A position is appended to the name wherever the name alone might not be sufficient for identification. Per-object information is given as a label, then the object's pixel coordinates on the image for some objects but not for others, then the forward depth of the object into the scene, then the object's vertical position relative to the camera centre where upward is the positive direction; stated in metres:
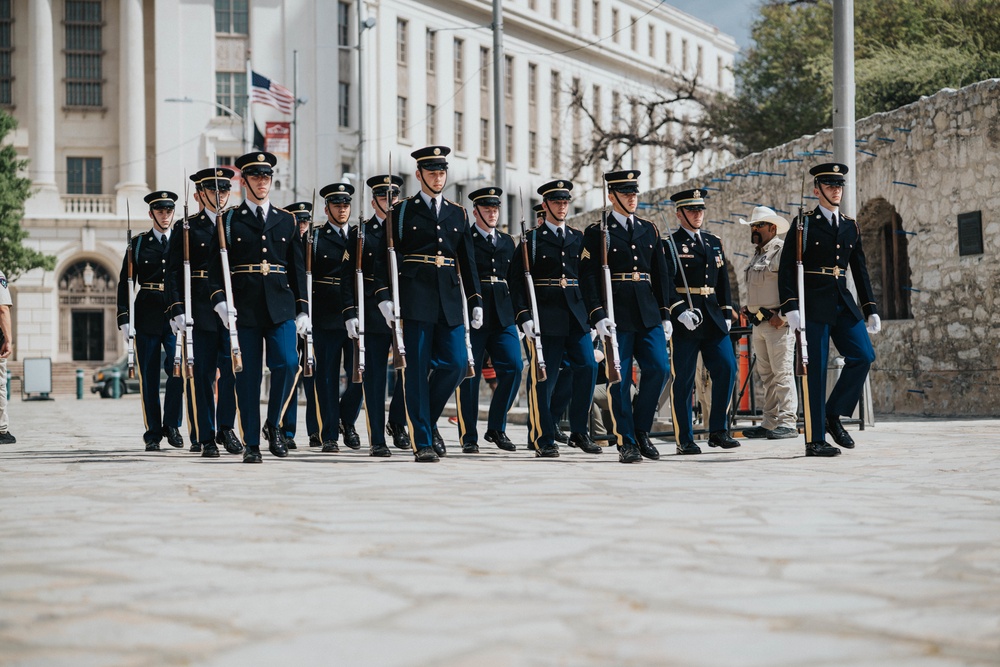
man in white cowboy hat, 11.63 +0.19
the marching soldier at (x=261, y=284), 9.84 +0.55
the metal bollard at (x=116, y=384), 37.38 -0.42
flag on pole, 38.25 +7.07
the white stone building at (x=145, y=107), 52.94 +9.58
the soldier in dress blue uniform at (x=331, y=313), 11.64 +0.41
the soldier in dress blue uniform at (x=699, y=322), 10.30 +0.27
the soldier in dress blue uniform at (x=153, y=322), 11.38 +0.35
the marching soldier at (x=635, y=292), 9.88 +0.47
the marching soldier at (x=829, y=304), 9.69 +0.37
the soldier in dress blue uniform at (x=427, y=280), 9.64 +0.55
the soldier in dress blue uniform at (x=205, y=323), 10.35 +0.31
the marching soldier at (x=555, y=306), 10.40 +0.41
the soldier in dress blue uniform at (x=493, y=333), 11.23 +0.23
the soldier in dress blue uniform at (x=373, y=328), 9.95 +0.25
